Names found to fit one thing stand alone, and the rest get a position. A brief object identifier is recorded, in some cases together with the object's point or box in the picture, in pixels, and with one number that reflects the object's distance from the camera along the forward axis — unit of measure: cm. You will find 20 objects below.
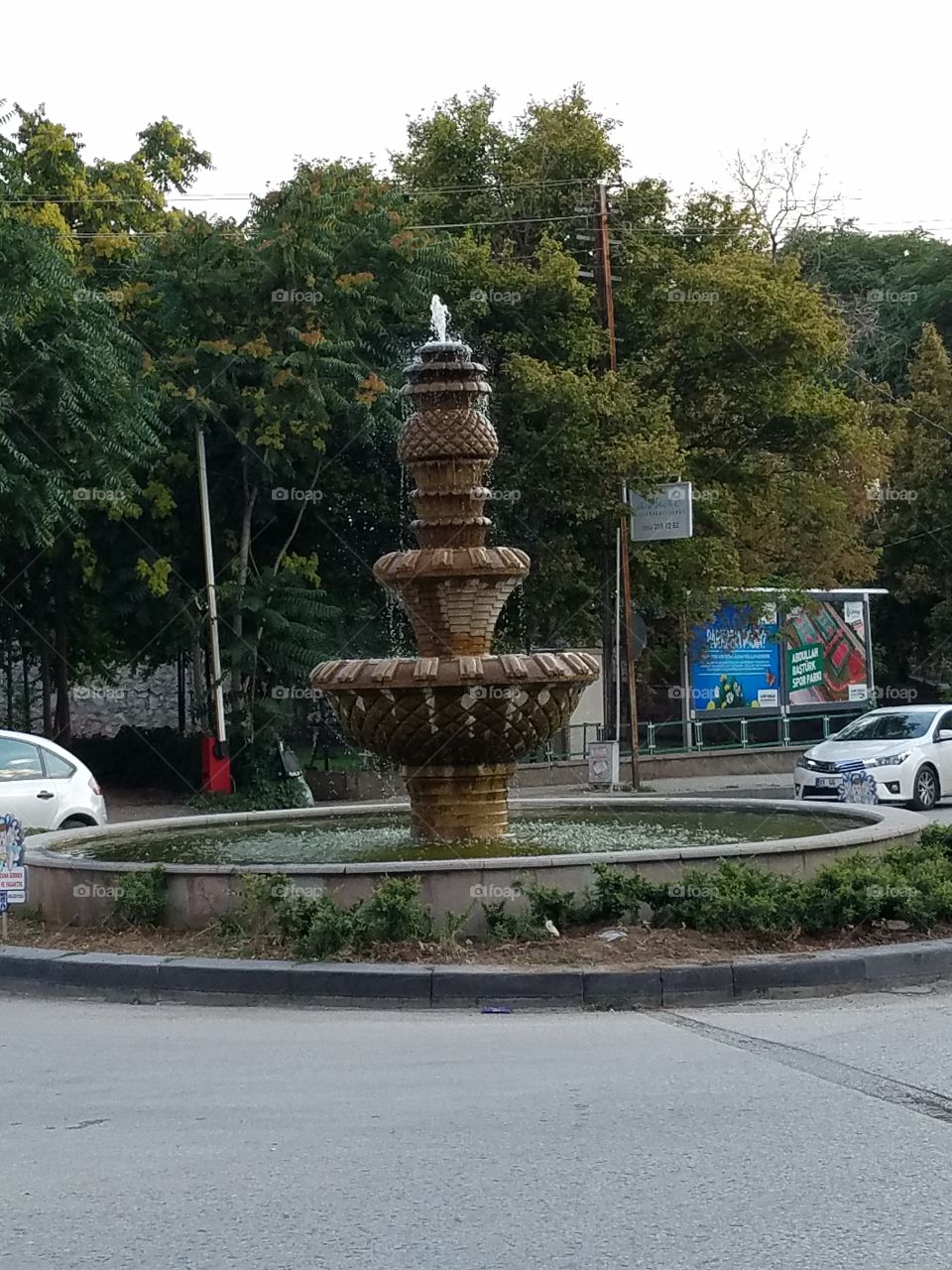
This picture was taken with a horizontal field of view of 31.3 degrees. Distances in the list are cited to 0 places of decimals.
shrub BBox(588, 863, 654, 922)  1017
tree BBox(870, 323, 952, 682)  3975
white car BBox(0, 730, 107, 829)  1612
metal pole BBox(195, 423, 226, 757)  2431
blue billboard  3322
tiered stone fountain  1191
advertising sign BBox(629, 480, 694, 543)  2681
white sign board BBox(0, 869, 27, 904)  1121
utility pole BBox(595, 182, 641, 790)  2703
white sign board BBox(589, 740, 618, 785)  2684
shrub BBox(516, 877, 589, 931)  1005
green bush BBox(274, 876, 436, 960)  982
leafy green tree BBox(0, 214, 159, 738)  2002
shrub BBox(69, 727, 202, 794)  2848
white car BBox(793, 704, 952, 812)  2316
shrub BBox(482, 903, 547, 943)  999
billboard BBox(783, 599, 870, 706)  3456
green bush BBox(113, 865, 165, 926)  1064
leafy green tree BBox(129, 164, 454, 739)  2433
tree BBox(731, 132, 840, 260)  4241
